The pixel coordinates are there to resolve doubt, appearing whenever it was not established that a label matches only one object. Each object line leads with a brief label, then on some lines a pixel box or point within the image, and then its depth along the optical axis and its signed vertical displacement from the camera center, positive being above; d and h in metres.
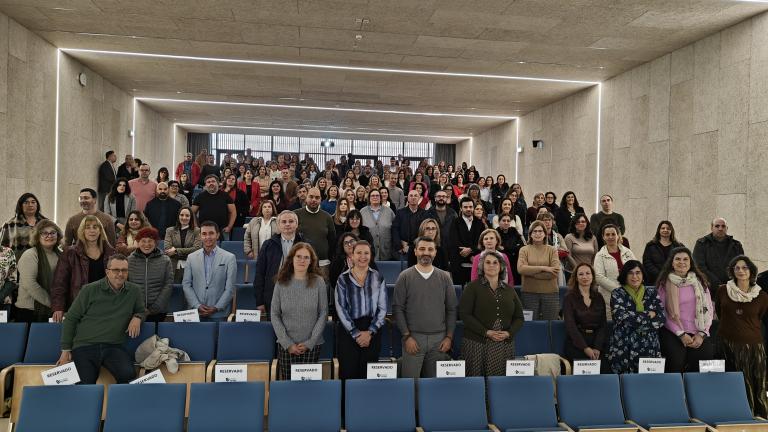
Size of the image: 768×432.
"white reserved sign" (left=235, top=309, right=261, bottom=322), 4.25 -0.82
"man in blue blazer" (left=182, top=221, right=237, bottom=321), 4.36 -0.55
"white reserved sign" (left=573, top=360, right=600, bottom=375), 3.68 -1.02
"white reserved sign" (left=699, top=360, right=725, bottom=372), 3.75 -1.01
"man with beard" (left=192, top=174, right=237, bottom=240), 6.61 +0.07
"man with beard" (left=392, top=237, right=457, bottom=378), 3.76 -0.70
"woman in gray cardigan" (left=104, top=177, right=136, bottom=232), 6.96 +0.09
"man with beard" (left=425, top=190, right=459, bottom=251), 5.61 +0.00
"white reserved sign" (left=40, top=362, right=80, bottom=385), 3.11 -0.97
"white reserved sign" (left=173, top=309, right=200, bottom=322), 4.14 -0.81
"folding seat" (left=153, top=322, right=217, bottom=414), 4.04 -0.96
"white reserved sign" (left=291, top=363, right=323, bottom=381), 3.35 -0.99
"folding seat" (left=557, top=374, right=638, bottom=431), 3.44 -1.18
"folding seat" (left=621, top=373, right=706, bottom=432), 3.51 -1.18
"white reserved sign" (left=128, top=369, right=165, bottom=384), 3.19 -1.01
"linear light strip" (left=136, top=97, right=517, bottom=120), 12.60 +2.53
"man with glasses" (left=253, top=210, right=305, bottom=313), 4.36 -0.37
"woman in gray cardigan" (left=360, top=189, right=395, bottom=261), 6.00 -0.09
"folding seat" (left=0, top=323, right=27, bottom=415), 3.96 -1.00
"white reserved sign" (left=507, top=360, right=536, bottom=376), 3.55 -0.99
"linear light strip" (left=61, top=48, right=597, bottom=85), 8.45 +2.41
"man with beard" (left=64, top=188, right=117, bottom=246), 4.91 -0.10
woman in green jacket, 3.82 -0.75
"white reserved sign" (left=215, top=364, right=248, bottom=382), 3.32 -1.00
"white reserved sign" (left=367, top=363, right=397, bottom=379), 3.43 -1.00
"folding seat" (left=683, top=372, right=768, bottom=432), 3.56 -1.19
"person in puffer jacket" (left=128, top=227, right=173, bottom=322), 4.23 -0.50
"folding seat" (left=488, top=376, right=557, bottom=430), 3.37 -1.17
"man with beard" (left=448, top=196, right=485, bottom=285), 5.43 -0.28
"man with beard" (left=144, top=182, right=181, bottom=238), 6.39 -0.01
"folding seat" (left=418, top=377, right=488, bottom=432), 3.30 -1.17
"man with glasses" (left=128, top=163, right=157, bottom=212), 7.45 +0.29
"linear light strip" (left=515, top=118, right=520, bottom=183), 13.94 +1.76
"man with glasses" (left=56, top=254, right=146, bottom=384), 3.63 -0.81
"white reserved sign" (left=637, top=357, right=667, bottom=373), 3.77 -1.02
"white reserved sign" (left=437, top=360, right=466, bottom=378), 3.47 -0.98
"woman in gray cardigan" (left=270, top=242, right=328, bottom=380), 3.72 -0.67
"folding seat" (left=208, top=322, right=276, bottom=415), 4.09 -1.00
